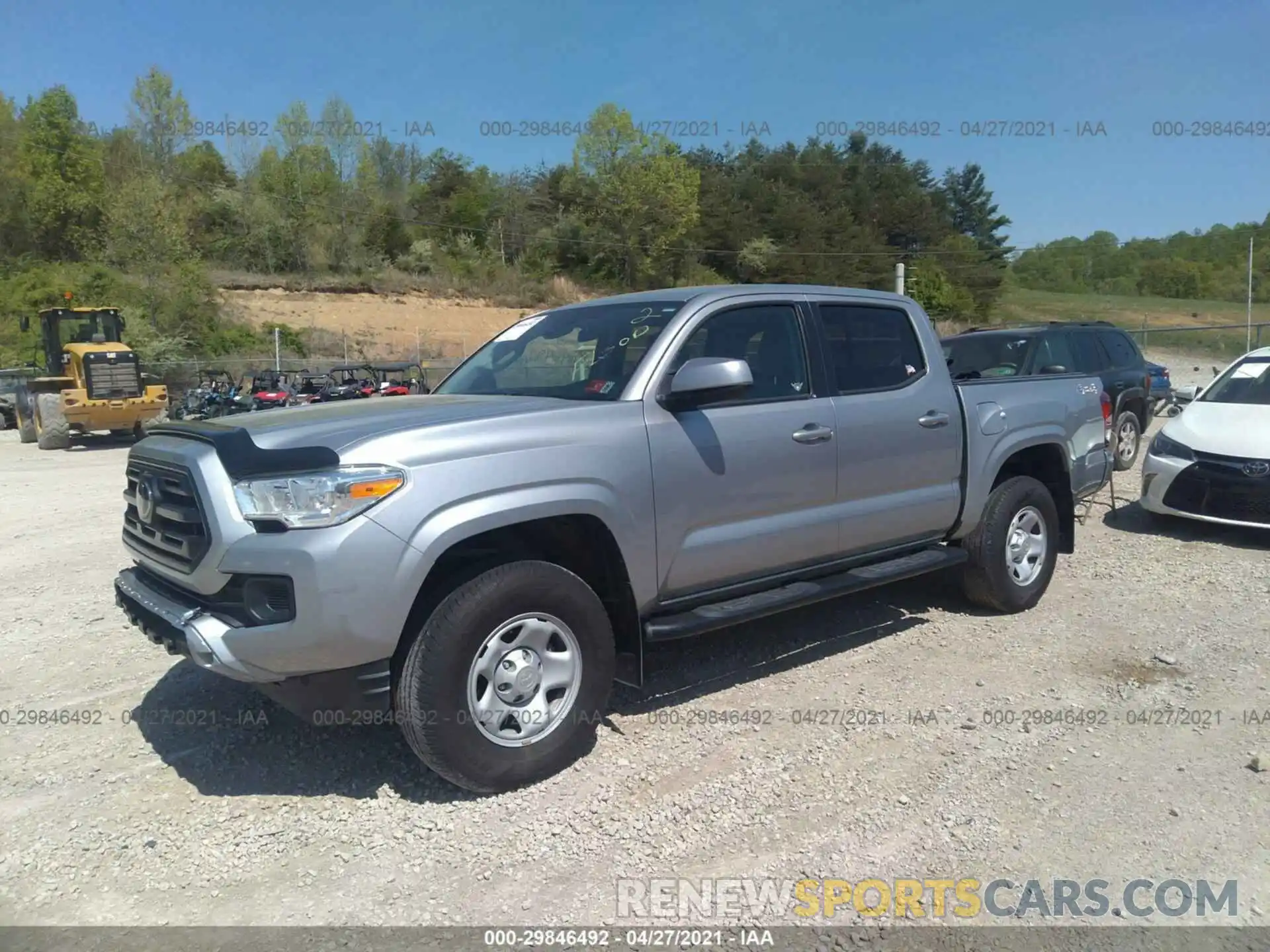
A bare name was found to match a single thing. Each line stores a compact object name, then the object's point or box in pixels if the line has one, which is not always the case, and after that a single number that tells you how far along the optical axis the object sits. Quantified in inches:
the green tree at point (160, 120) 1980.8
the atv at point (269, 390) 773.3
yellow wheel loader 705.0
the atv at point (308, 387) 803.3
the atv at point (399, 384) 794.2
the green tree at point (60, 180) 1862.7
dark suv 433.1
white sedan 288.4
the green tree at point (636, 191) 2345.0
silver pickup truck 125.8
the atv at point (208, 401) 813.9
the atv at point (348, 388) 818.8
